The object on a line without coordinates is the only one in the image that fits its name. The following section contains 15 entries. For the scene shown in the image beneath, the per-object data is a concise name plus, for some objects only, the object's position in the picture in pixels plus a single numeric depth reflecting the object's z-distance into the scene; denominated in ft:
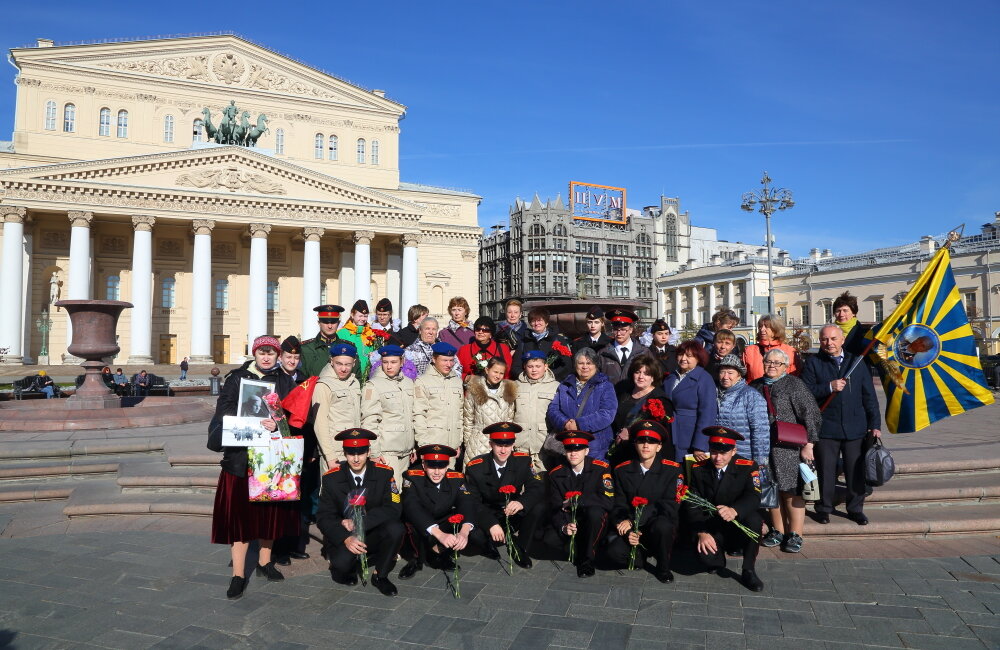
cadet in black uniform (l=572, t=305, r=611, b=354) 22.90
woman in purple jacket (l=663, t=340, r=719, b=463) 18.38
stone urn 44.78
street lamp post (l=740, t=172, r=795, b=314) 106.73
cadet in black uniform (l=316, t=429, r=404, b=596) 16.55
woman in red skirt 15.94
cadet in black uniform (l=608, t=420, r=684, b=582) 16.78
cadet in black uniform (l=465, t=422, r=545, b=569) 18.24
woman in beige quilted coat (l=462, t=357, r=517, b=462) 19.61
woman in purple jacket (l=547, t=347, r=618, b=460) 18.61
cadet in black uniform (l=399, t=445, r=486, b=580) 17.49
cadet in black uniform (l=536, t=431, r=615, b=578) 17.39
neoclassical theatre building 112.68
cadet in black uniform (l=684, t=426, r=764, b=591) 16.62
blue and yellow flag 20.89
